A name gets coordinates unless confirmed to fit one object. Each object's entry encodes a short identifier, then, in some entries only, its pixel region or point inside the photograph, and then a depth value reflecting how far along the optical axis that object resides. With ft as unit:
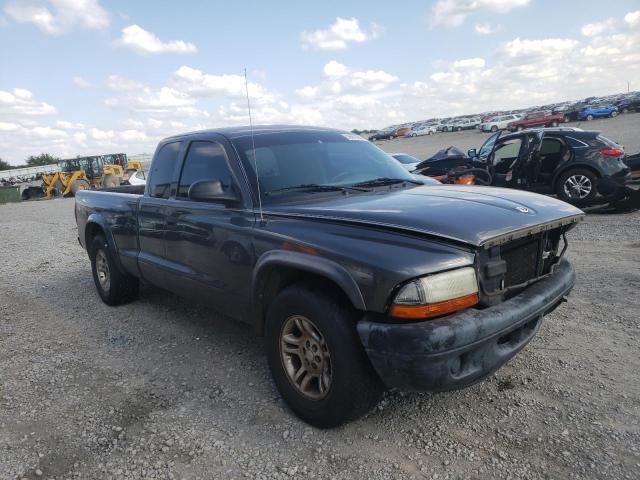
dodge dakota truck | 8.20
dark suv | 30.40
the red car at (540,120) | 136.77
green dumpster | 101.68
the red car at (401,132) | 220.88
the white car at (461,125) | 196.75
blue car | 148.97
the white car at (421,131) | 213.66
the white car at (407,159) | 49.62
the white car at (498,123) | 160.66
